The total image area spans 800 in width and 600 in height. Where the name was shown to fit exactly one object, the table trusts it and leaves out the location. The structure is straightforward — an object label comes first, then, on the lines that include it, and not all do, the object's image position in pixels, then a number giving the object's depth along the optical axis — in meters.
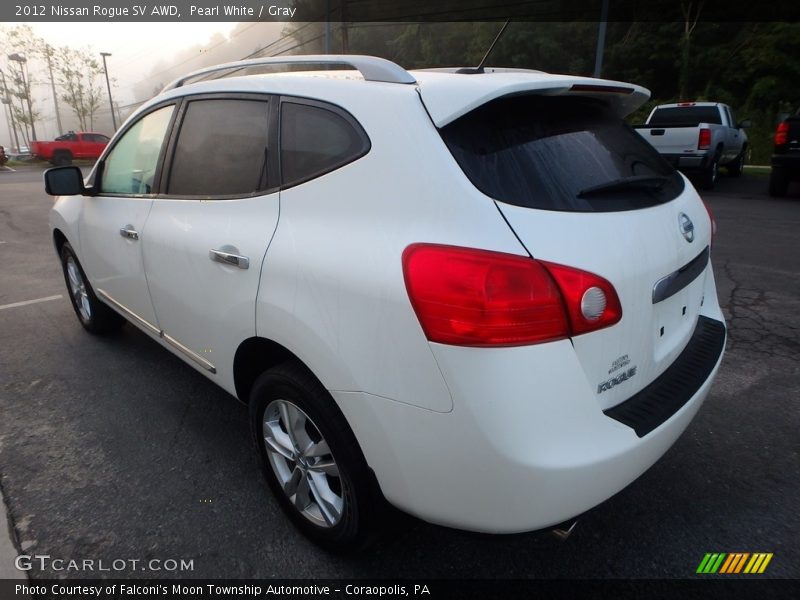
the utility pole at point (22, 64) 41.75
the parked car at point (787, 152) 9.98
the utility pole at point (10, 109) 45.80
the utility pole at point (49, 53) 45.22
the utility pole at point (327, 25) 20.92
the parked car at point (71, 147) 28.23
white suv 1.44
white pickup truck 11.16
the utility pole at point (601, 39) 15.07
